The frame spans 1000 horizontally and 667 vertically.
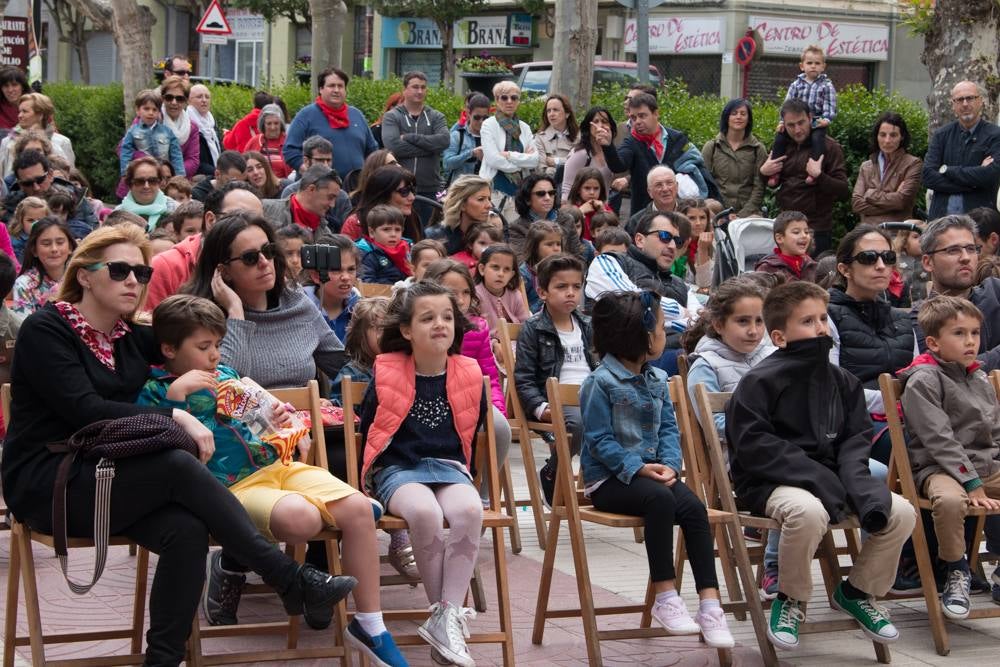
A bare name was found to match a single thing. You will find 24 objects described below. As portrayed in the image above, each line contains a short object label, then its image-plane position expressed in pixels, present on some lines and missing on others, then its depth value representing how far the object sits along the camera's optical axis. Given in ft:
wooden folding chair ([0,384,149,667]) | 16.25
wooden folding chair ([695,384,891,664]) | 18.65
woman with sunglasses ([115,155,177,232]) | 38.19
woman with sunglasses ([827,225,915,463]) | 23.84
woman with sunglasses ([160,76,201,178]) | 47.62
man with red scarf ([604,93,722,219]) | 40.42
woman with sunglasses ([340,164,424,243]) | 32.04
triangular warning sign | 67.26
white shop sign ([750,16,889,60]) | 116.26
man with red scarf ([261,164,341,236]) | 32.76
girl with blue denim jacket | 18.12
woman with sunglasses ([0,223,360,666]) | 15.83
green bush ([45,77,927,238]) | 47.24
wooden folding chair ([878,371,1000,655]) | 19.51
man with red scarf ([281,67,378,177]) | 42.45
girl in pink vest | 17.78
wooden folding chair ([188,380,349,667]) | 16.78
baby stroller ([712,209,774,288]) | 35.86
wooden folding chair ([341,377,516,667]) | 17.76
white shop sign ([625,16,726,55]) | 115.85
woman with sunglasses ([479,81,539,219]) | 41.63
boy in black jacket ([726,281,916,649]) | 18.53
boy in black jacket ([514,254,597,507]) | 24.43
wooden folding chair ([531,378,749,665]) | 18.16
